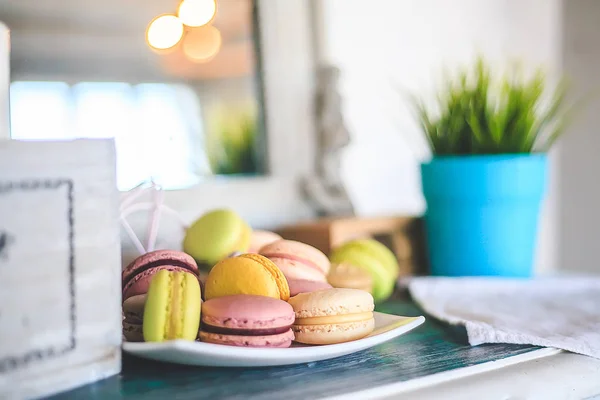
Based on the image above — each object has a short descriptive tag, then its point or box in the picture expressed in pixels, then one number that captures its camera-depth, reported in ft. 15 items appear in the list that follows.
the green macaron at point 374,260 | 2.17
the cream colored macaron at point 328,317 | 1.46
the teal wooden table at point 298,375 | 1.25
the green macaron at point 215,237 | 1.87
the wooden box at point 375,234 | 2.41
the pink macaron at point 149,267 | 1.58
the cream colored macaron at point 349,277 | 1.87
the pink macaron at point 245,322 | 1.33
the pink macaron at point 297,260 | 1.75
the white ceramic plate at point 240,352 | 1.25
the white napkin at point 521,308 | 1.65
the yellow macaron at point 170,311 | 1.33
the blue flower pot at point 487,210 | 2.41
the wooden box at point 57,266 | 1.16
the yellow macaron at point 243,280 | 1.50
